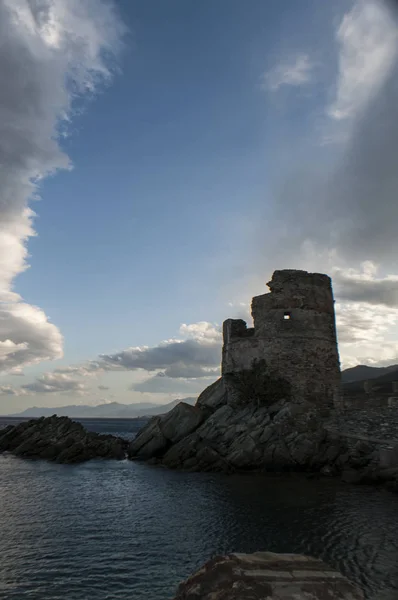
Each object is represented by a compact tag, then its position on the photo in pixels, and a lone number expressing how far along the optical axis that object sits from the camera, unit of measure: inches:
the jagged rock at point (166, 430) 1098.1
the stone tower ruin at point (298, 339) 1064.8
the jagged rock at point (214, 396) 1189.1
